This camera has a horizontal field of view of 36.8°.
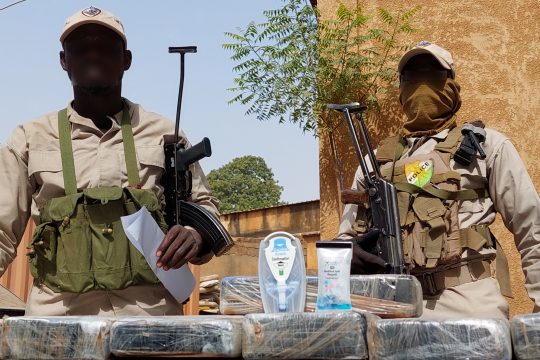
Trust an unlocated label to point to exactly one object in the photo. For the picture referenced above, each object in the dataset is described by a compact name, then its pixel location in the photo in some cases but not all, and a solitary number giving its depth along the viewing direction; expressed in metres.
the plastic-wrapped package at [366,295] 1.95
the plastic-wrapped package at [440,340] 1.46
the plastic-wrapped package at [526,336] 1.45
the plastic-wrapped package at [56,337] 1.65
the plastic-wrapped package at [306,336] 1.54
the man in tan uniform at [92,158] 2.81
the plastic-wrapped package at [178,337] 1.60
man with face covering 3.00
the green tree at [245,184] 45.22
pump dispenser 1.93
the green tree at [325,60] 6.83
